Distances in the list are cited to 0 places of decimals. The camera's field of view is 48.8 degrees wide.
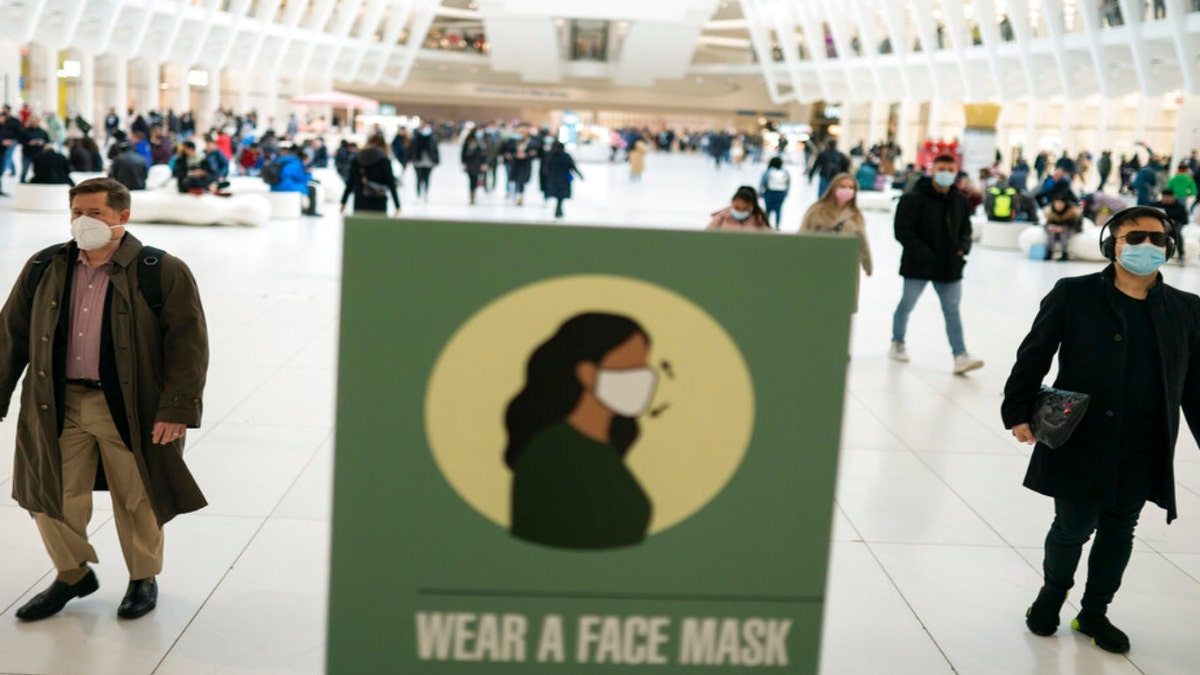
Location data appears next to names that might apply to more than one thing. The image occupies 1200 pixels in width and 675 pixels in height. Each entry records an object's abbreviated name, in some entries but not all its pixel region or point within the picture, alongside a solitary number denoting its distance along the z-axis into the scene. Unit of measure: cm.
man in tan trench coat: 399
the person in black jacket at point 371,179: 1449
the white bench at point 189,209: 1791
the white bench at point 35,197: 1861
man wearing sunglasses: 409
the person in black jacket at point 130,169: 1930
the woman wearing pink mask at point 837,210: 933
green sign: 194
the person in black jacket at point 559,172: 2150
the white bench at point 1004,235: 2034
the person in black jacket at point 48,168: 1883
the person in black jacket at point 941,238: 941
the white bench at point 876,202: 2930
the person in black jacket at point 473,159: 2480
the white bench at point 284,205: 2012
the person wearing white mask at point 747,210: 872
